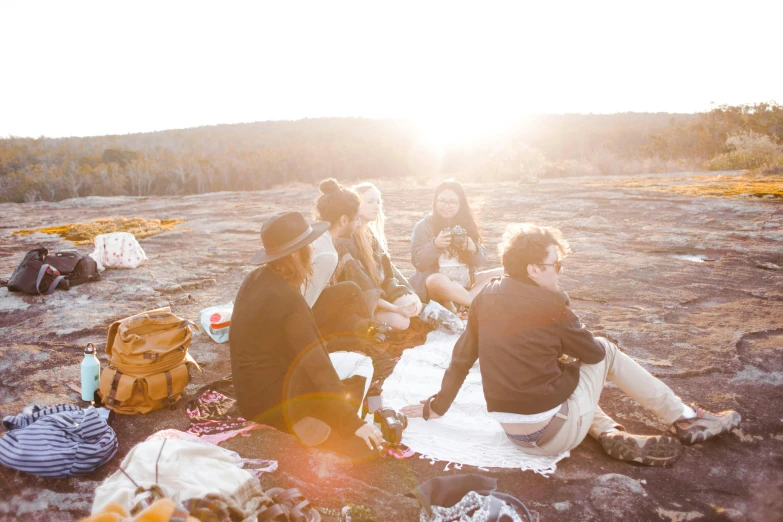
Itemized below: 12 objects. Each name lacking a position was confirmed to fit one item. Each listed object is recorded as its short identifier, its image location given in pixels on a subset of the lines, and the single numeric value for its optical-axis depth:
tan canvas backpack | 3.10
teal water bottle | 3.21
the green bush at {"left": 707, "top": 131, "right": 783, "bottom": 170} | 15.88
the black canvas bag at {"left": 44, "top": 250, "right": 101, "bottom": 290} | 6.06
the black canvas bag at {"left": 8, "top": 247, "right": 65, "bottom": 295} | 5.73
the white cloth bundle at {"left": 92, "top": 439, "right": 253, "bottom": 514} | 1.89
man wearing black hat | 2.50
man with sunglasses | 2.37
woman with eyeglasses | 4.70
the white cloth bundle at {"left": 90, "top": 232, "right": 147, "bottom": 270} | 6.96
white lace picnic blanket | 2.68
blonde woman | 4.25
